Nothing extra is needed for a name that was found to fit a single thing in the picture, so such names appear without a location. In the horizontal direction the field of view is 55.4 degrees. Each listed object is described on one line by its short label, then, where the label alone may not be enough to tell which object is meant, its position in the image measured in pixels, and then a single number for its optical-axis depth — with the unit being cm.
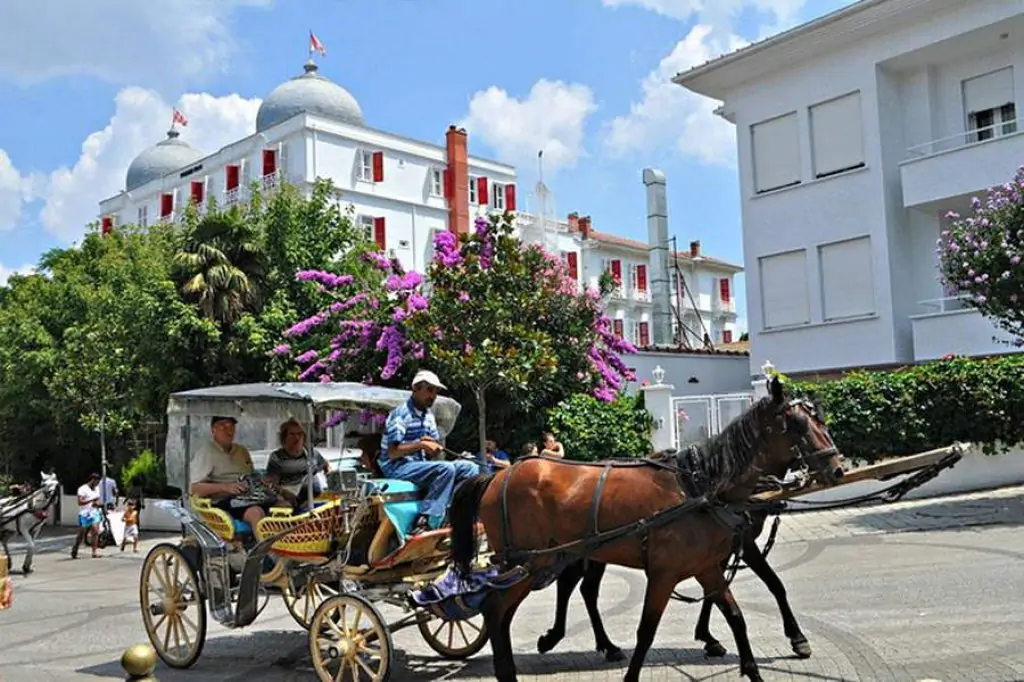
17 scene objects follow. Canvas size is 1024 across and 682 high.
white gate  1897
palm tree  2152
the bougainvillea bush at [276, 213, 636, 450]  1650
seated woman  902
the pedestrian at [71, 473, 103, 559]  2020
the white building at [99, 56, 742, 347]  4338
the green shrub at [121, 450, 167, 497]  2659
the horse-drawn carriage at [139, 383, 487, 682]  730
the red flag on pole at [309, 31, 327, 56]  4944
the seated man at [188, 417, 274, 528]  866
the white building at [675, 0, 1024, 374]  2059
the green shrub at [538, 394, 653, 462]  1806
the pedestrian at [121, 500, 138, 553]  2139
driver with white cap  781
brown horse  680
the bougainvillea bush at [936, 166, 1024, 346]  1427
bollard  414
